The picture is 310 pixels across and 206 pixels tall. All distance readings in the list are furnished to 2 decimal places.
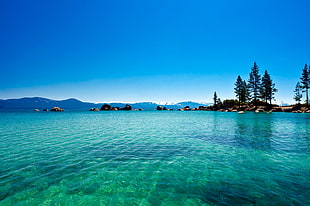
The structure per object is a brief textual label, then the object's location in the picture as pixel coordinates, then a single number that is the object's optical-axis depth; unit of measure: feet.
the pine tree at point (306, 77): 227.81
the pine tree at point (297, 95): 250.98
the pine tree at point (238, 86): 309.61
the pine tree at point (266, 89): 258.98
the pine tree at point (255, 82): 272.10
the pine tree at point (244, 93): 291.17
